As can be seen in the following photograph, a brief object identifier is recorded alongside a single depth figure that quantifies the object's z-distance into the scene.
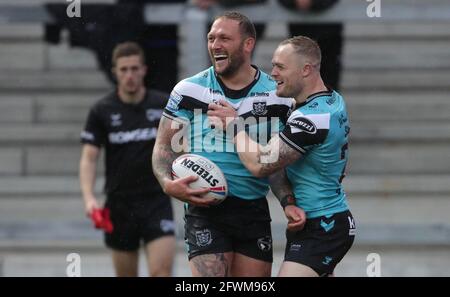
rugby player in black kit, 18.48
